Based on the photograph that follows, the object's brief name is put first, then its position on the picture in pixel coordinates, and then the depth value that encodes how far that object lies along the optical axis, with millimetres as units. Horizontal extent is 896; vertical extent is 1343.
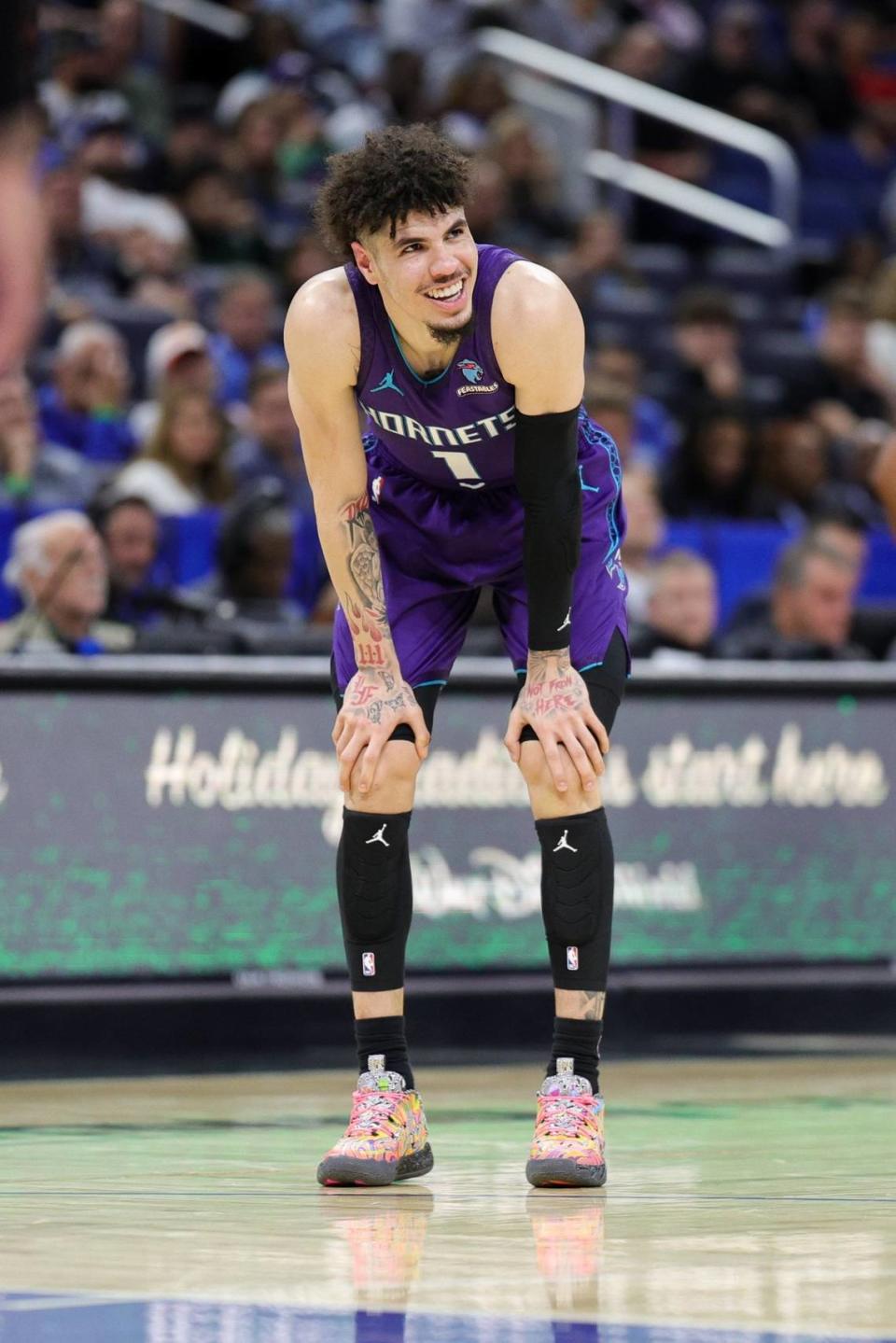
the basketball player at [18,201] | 9445
